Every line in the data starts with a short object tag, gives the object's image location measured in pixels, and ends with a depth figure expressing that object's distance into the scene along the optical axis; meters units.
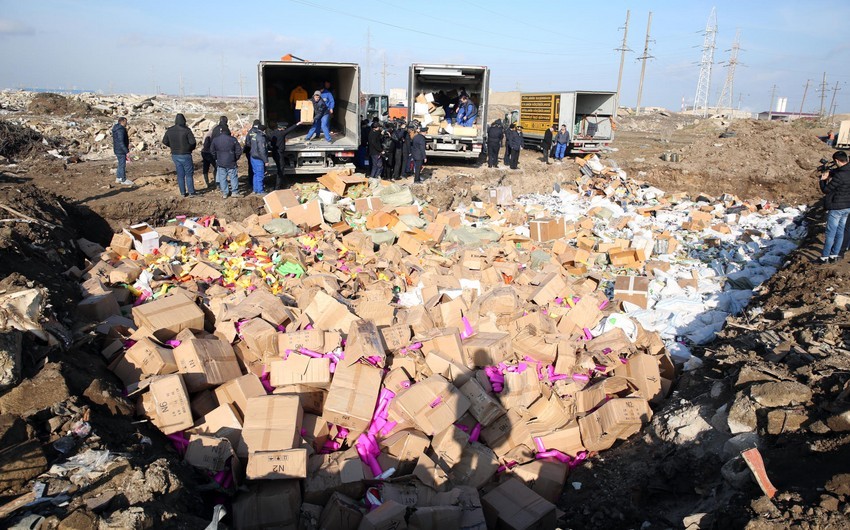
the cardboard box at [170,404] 3.73
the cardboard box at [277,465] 3.39
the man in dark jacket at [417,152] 11.59
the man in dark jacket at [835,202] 6.28
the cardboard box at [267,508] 3.16
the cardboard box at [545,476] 3.96
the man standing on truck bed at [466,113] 13.95
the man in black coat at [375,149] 11.01
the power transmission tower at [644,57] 36.67
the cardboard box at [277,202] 8.32
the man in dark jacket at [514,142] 14.47
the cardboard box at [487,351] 5.07
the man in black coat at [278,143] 9.66
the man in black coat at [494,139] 13.98
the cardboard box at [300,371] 4.47
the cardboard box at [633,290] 7.04
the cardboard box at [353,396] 4.16
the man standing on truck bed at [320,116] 10.51
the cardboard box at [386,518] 3.03
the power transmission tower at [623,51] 34.72
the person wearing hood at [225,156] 8.70
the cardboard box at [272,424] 3.70
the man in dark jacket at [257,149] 9.09
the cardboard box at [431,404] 4.16
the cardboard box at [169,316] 4.74
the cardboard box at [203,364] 4.21
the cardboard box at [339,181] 9.45
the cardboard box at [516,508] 3.45
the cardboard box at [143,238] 6.74
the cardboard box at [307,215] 8.16
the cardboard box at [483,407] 4.32
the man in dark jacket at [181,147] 8.45
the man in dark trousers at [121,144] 9.58
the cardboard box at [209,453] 3.45
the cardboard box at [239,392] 4.18
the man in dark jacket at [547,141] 16.45
